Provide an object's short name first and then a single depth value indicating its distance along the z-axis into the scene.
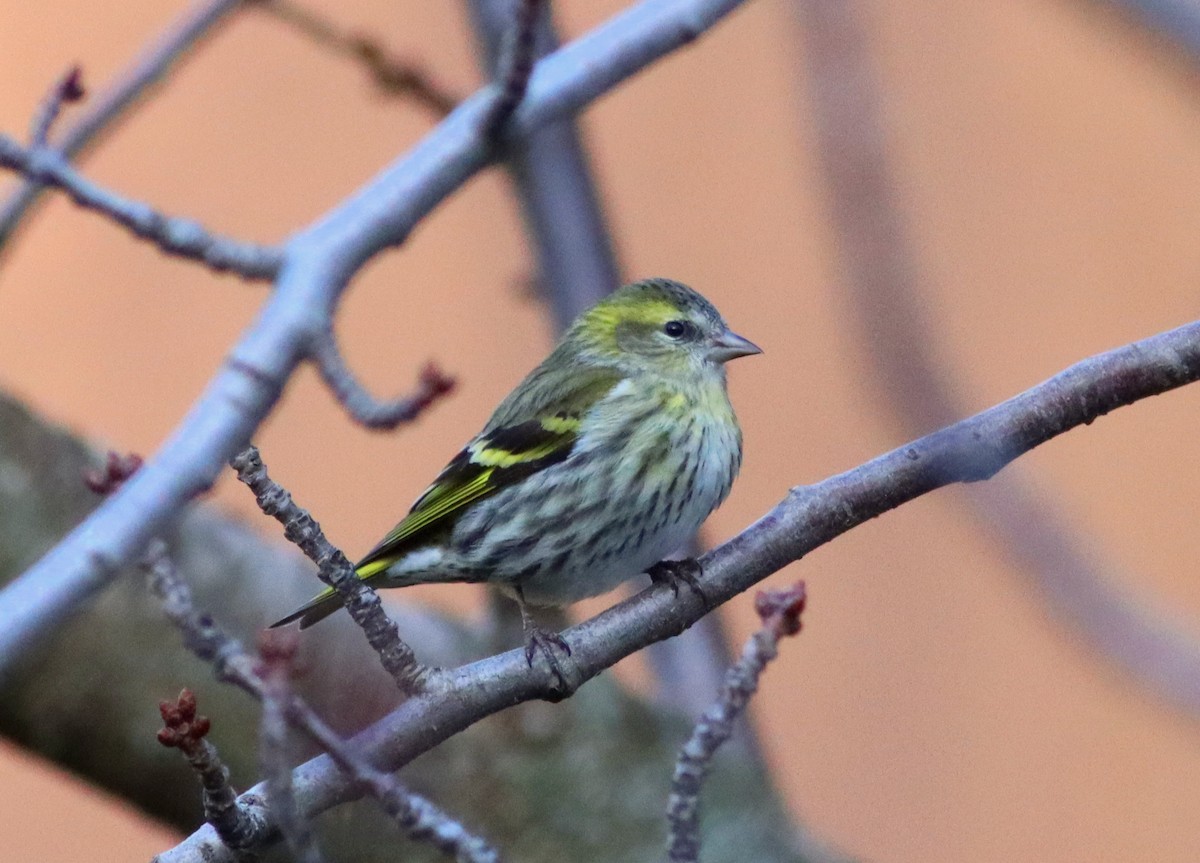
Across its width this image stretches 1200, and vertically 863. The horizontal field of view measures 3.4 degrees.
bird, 4.05
